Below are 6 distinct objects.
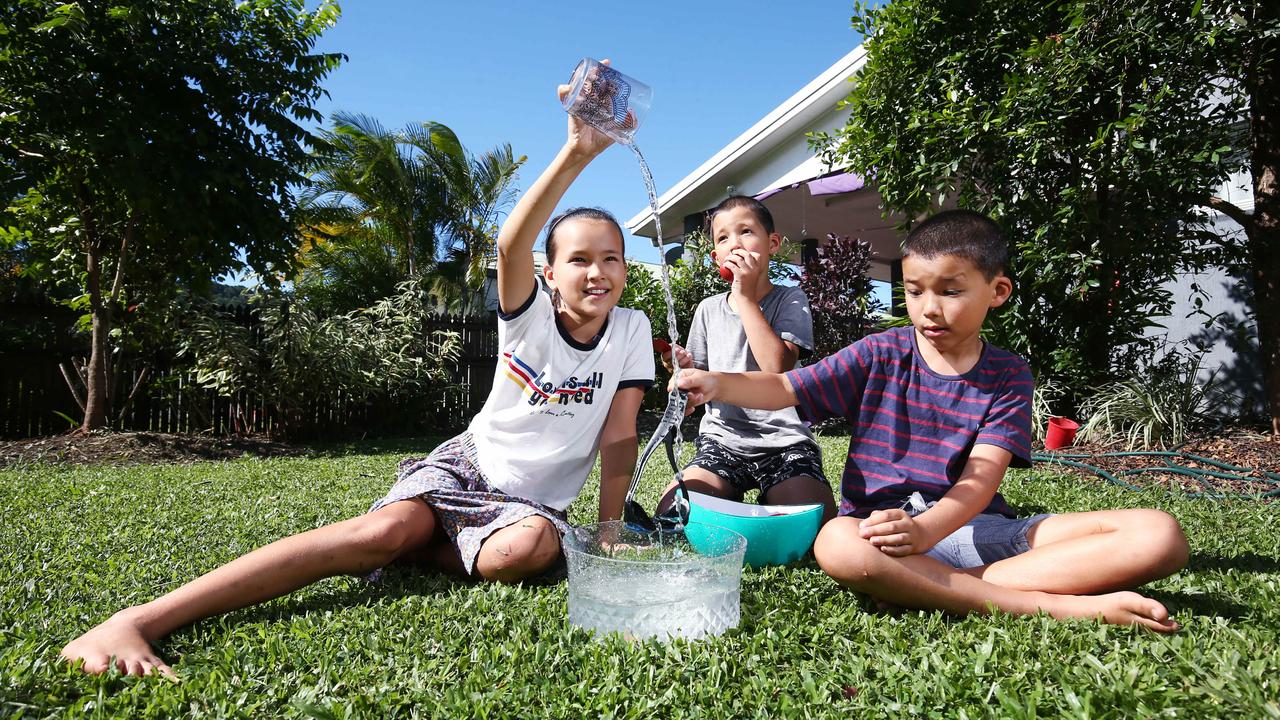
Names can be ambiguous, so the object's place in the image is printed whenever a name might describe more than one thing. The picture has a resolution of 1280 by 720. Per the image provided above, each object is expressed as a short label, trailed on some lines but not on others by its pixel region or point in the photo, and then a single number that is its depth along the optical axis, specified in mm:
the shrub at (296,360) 7473
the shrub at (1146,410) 4980
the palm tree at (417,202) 18297
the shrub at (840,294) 8484
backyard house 6418
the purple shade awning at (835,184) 8523
